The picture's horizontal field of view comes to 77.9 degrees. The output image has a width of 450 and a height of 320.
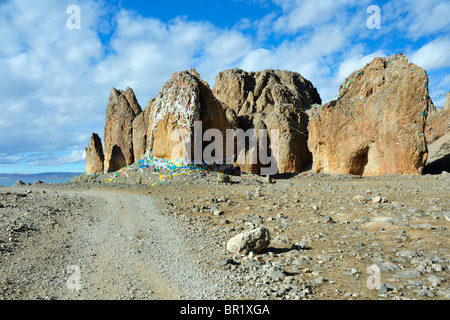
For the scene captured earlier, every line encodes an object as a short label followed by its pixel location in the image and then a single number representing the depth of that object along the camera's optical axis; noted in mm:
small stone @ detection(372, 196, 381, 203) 9852
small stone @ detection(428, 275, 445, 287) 4250
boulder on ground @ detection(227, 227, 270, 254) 6086
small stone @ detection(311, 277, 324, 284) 4645
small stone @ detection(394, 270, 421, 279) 4590
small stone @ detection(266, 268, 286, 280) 4896
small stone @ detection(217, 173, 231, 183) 17909
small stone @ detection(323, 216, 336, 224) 8109
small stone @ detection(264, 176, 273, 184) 19016
